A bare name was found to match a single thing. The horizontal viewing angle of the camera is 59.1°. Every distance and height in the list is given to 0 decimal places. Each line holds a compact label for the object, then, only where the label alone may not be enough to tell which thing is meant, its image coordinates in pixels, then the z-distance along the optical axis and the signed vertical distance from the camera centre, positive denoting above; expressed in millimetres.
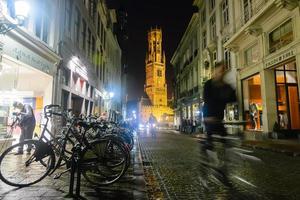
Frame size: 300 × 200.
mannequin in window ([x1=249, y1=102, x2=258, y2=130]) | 18988 +950
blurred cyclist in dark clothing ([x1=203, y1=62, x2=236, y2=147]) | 6000 +605
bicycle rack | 3771 -721
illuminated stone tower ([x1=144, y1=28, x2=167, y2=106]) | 147125 +32569
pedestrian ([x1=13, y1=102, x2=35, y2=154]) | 8945 +239
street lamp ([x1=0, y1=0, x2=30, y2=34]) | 7614 +3282
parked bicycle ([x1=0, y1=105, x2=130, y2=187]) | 4469 -531
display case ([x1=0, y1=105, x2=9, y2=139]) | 9148 +242
